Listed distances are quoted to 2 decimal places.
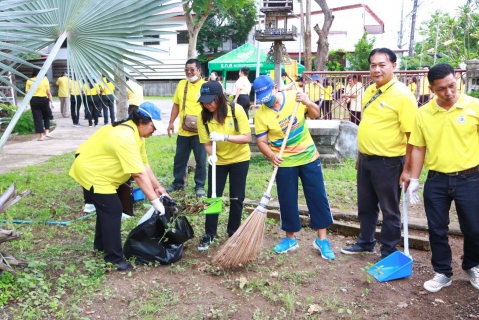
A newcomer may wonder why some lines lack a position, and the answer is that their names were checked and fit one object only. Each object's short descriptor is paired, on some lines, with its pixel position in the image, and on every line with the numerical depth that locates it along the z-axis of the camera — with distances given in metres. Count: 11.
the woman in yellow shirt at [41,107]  10.99
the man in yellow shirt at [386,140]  3.82
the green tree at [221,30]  29.31
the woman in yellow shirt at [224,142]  4.20
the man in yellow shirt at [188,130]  5.96
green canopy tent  22.16
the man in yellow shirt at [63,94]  15.63
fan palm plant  3.54
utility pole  28.03
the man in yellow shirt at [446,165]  3.41
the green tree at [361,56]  24.62
